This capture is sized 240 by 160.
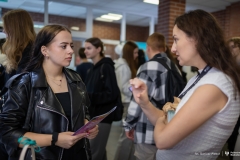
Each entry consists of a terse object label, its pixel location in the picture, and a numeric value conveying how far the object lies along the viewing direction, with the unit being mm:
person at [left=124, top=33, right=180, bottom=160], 2149
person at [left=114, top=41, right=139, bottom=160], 3379
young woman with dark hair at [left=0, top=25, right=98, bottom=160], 1247
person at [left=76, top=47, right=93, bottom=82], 4305
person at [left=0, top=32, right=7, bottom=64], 1901
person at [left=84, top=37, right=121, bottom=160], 2652
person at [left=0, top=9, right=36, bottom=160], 1766
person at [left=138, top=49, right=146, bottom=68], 3965
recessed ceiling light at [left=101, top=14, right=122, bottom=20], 7984
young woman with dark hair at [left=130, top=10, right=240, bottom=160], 959
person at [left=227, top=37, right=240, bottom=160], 2163
